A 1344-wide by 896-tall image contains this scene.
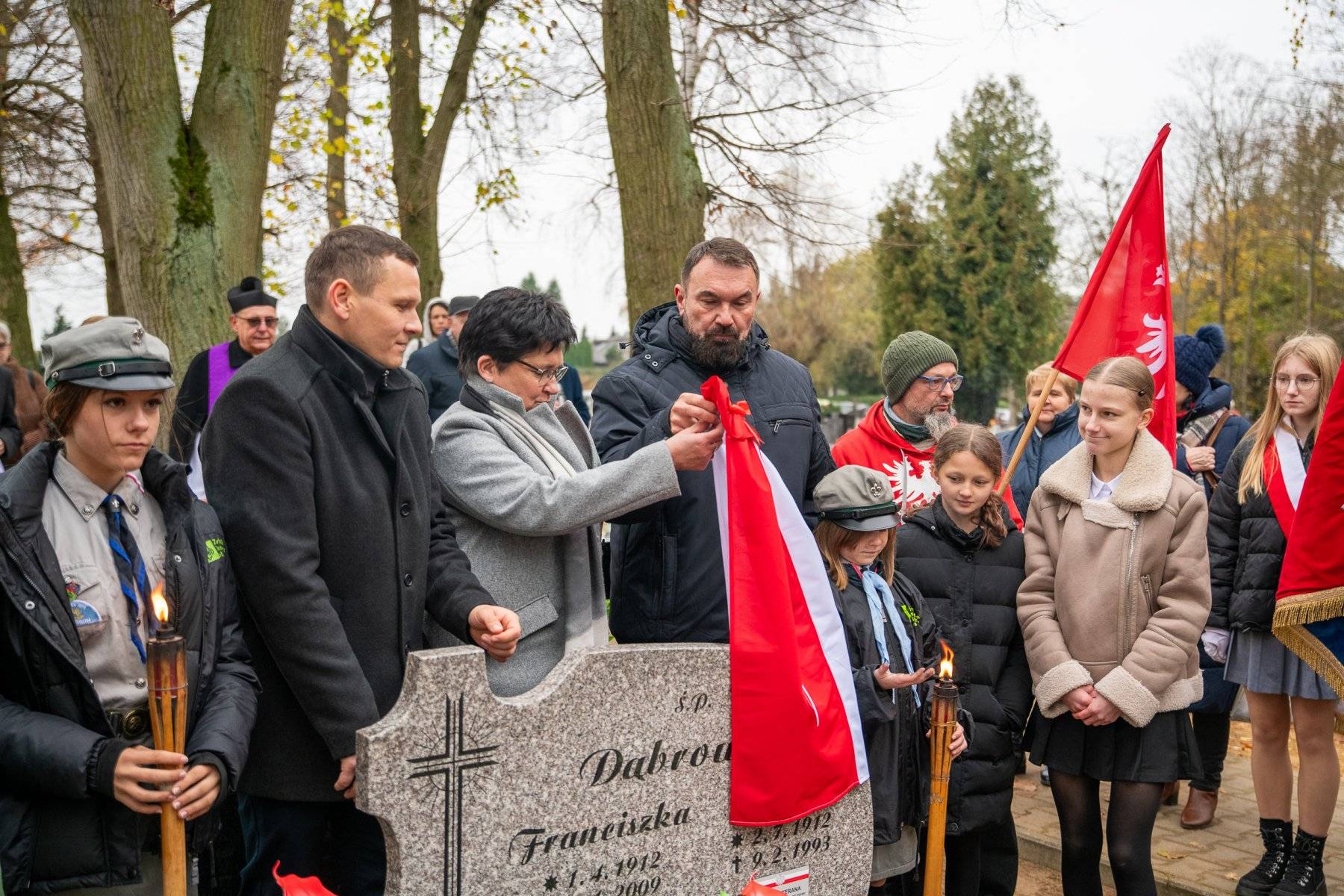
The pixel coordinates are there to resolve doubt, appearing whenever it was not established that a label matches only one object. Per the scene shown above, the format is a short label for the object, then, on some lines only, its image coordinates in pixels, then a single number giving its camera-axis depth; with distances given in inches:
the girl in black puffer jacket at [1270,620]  176.6
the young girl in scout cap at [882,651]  136.3
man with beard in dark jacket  133.5
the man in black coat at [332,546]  107.0
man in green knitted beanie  194.5
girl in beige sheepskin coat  146.8
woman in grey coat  123.3
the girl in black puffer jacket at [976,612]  151.8
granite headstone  100.5
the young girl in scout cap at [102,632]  95.1
